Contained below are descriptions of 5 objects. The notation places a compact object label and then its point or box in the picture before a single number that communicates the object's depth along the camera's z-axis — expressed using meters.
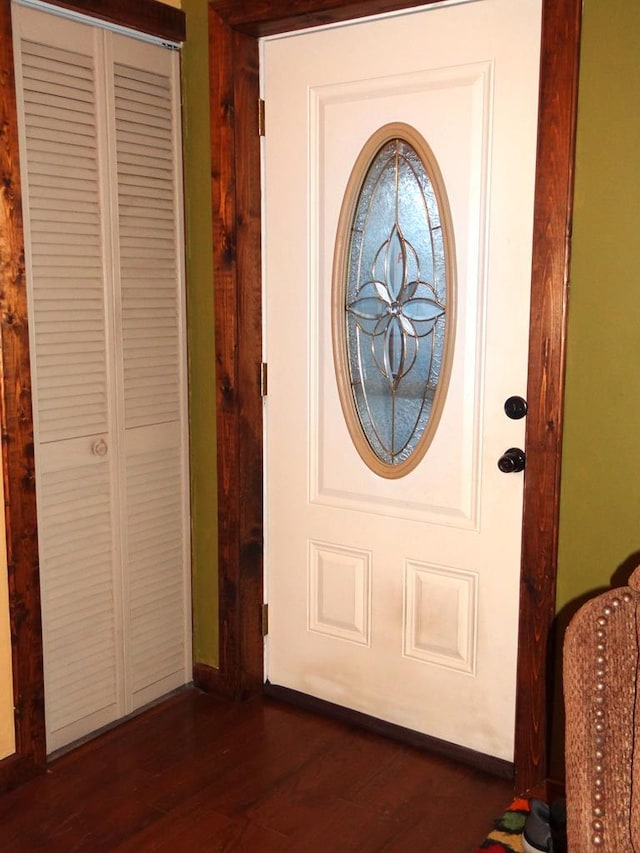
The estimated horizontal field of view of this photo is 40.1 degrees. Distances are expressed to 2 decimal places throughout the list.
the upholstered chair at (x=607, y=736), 1.36
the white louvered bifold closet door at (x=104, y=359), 2.34
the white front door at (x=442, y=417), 2.25
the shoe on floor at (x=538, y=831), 1.71
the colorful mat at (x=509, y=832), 1.99
